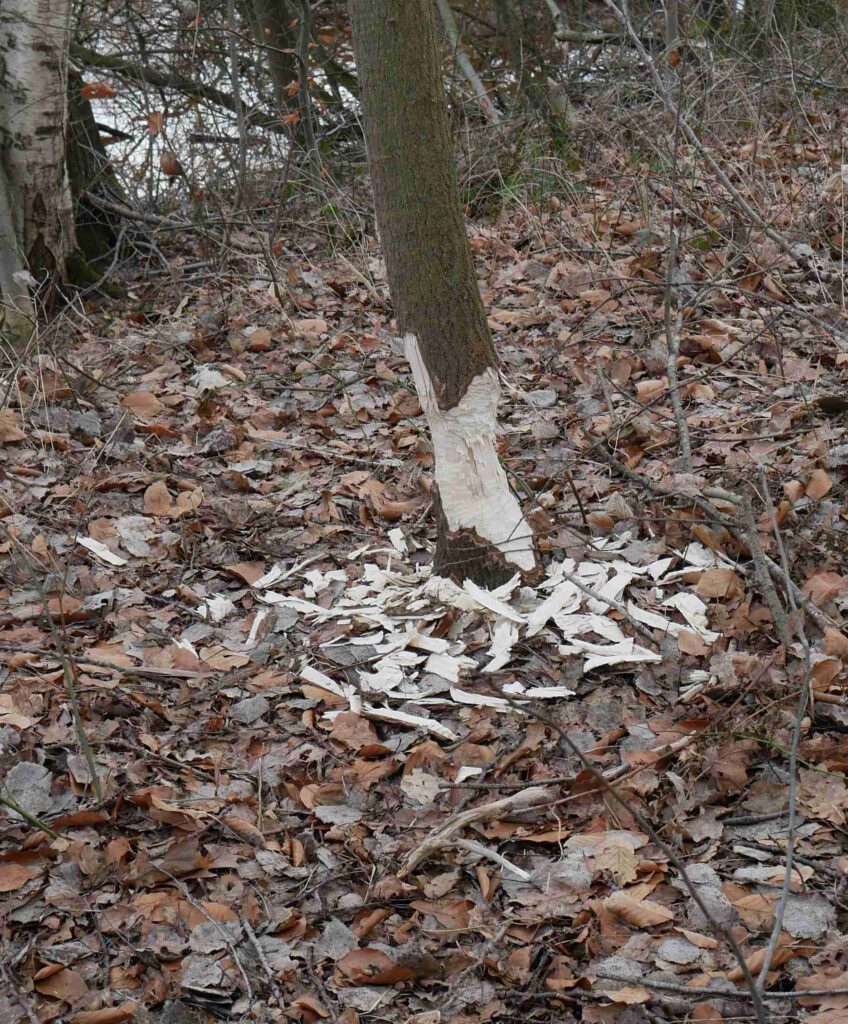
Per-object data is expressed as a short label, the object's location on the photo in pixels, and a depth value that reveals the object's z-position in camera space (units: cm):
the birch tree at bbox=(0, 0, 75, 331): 541
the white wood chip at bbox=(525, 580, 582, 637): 307
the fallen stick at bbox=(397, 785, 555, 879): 234
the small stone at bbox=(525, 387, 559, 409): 449
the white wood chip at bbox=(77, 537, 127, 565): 368
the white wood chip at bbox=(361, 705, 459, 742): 278
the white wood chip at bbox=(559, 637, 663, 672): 288
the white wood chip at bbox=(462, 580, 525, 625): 310
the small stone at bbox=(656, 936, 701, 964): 205
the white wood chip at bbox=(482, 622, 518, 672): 296
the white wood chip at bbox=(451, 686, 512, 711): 285
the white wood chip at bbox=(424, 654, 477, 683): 298
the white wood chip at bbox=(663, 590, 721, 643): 292
